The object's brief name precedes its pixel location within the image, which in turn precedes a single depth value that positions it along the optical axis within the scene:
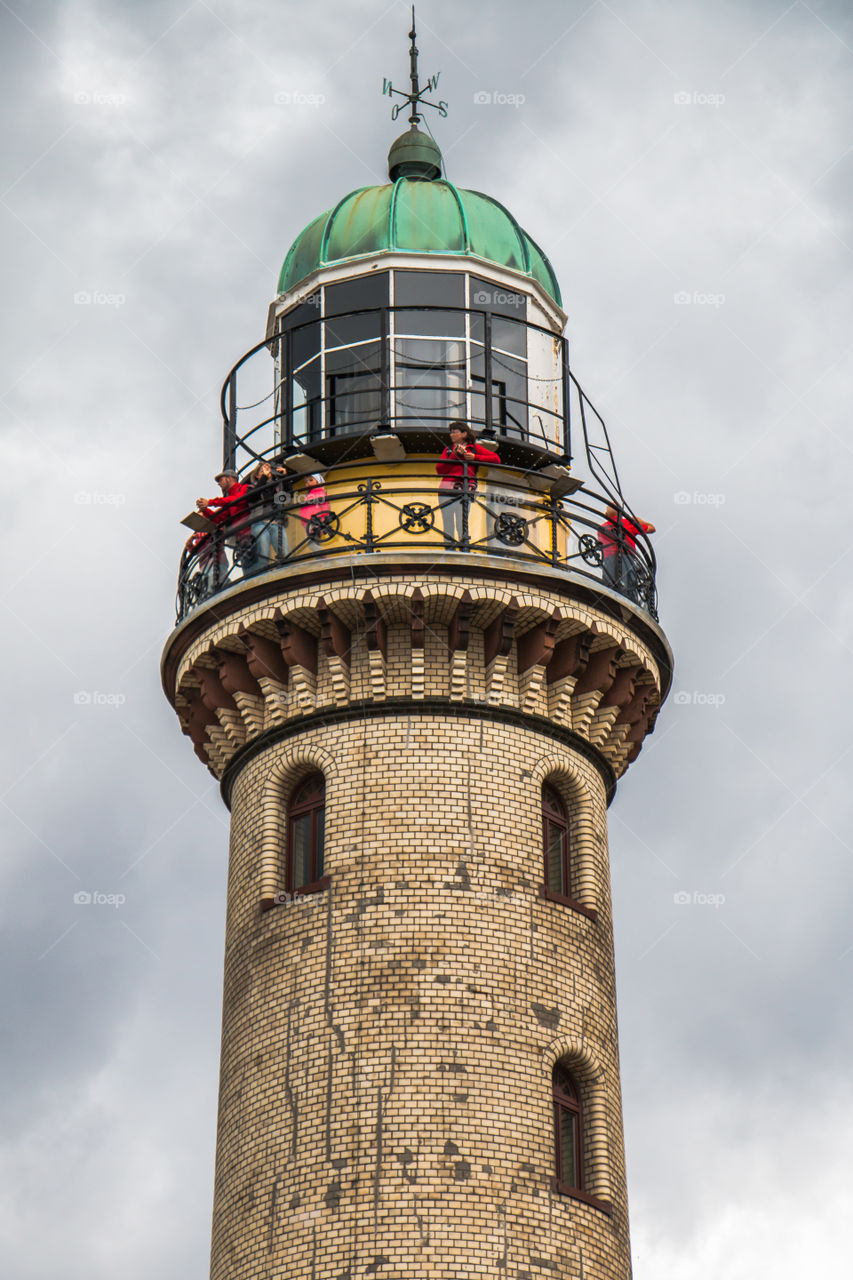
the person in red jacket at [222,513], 37.56
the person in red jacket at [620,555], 37.72
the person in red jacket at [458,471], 36.00
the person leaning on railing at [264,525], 37.06
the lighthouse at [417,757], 32.69
